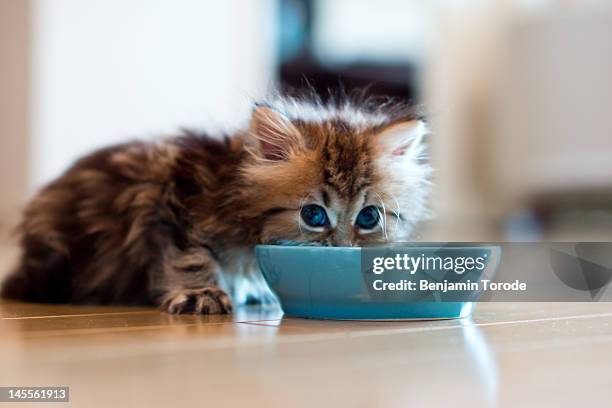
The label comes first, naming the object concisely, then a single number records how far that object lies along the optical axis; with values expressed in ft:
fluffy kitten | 2.06
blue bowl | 1.91
